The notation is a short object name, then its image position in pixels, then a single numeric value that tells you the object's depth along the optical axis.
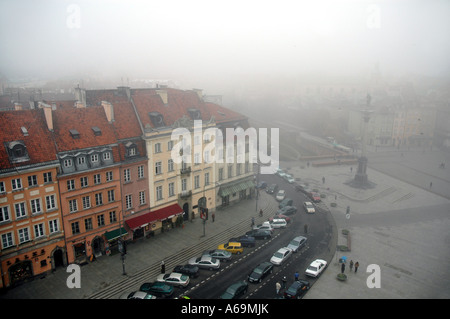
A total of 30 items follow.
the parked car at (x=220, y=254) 42.52
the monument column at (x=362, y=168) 74.62
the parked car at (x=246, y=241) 46.28
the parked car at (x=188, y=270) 38.84
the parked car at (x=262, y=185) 70.58
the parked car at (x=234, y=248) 44.44
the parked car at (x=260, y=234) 48.62
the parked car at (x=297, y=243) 45.26
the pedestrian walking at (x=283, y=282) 37.06
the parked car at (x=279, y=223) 52.38
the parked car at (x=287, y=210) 57.66
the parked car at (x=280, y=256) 41.72
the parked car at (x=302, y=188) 69.35
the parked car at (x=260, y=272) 37.81
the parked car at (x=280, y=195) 64.26
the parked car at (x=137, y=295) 33.50
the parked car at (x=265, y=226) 50.46
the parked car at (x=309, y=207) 58.88
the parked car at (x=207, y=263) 40.41
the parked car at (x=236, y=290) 34.12
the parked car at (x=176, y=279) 36.88
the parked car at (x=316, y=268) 39.25
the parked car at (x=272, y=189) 67.83
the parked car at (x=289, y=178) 76.75
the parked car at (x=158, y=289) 35.00
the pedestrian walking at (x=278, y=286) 35.50
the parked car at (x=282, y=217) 54.94
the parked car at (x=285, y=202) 61.00
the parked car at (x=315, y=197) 64.56
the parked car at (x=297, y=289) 34.78
